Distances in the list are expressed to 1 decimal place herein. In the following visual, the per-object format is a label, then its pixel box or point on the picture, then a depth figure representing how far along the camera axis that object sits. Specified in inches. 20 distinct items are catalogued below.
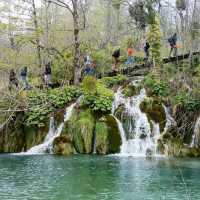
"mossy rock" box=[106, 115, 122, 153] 638.4
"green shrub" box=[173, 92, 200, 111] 655.6
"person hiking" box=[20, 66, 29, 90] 739.9
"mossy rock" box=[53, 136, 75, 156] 635.2
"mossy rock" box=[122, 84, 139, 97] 699.2
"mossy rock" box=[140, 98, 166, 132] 654.7
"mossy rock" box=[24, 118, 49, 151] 671.4
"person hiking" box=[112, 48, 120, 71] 775.8
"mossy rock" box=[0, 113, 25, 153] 673.7
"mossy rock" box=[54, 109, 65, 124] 682.0
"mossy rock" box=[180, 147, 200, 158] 610.6
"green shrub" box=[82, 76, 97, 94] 699.2
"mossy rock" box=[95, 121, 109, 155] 634.7
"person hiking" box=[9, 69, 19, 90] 738.4
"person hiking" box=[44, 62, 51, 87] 776.6
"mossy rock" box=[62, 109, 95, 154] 638.9
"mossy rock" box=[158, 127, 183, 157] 616.2
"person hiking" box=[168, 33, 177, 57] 751.6
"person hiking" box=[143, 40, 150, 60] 809.1
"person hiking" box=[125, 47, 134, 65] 789.3
